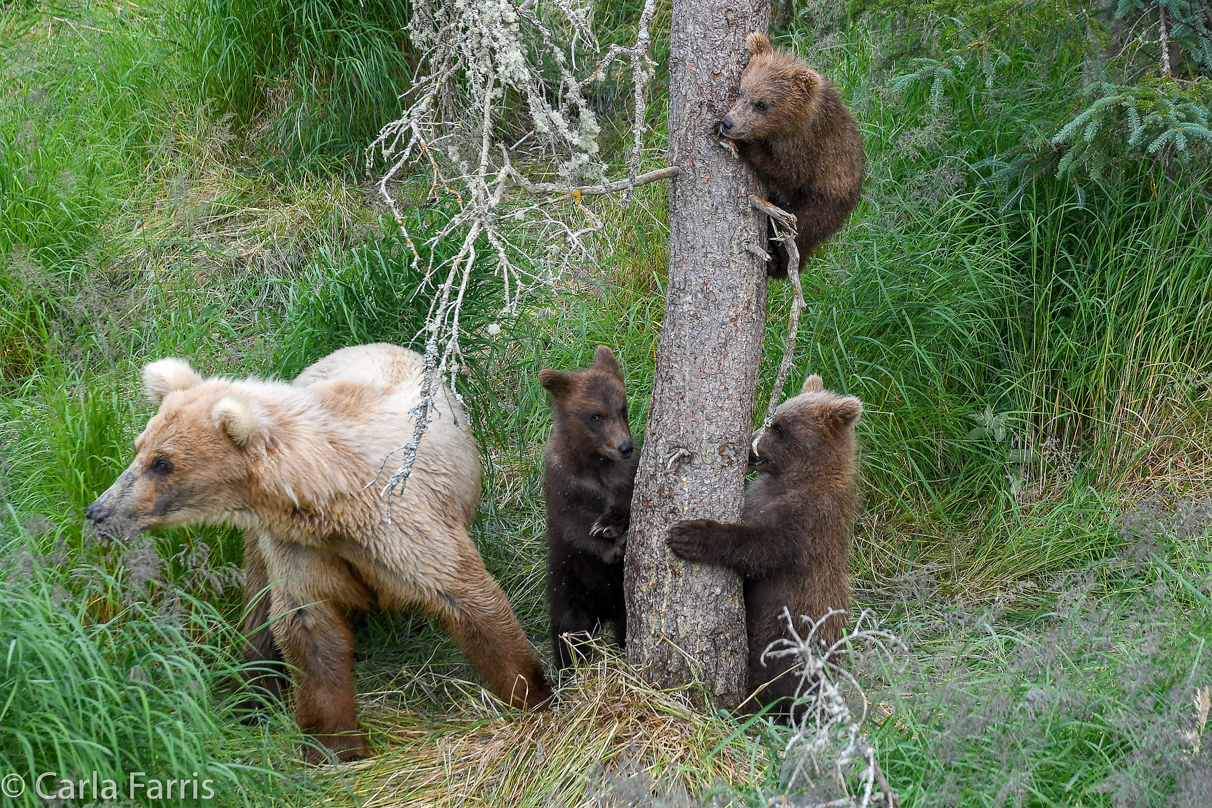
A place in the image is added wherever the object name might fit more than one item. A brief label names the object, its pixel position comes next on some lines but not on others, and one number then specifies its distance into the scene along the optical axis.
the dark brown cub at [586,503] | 9.40
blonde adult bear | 8.37
